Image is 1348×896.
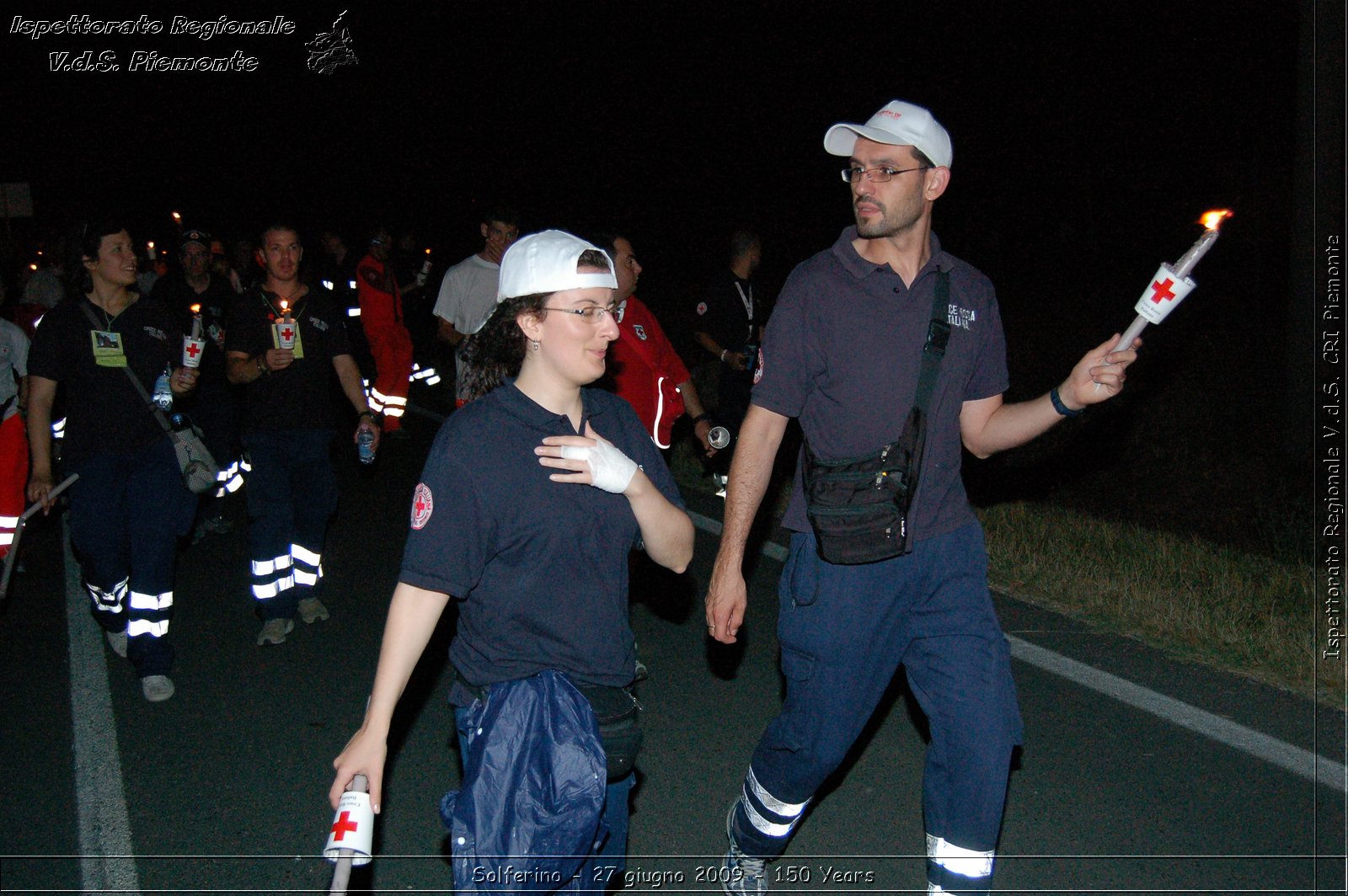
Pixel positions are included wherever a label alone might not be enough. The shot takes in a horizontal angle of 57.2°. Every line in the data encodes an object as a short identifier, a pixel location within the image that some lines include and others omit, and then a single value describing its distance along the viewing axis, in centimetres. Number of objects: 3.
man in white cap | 354
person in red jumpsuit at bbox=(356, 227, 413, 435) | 1185
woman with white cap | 286
